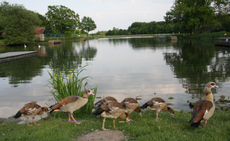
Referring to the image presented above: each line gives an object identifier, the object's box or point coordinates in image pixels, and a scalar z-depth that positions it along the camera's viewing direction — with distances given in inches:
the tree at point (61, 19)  4571.9
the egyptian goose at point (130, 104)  300.5
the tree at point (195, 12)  3198.6
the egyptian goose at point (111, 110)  262.4
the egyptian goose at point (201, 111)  239.8
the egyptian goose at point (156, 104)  293.9
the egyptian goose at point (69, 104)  288.2
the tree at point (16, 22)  2896.2
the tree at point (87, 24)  7234.3
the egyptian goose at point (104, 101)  318.7
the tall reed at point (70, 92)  360.8
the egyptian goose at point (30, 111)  287.6
